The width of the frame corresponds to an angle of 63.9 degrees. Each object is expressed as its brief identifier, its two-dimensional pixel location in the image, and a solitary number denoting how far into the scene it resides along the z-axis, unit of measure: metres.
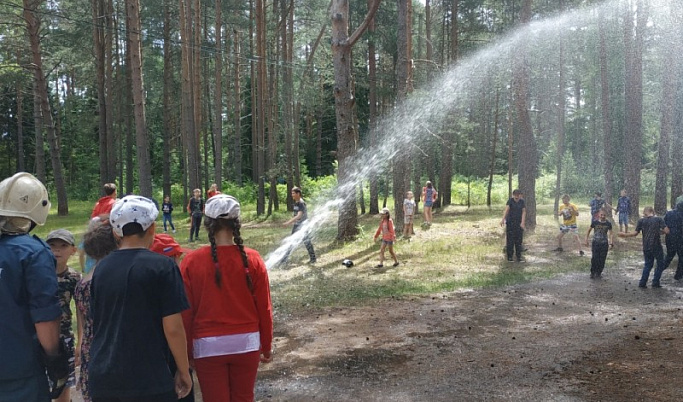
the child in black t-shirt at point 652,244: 10.83
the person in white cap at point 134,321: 2.81
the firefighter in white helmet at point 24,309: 3.02
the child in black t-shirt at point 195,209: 17.66
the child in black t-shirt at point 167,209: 20.47
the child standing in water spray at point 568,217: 15.41
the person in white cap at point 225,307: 3.40
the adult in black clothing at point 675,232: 11.33
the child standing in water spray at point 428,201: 21.77
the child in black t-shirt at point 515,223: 14.21
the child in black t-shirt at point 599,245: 11.97
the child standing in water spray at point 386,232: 13.45
